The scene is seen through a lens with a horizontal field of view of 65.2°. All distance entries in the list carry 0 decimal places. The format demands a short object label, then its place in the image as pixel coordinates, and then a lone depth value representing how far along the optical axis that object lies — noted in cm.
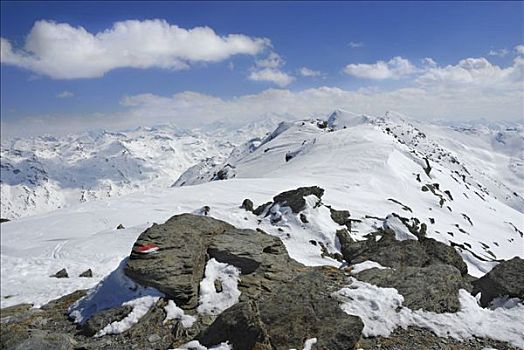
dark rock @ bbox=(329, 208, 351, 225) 3275
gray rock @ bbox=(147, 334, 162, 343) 1313
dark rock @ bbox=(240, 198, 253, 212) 3483
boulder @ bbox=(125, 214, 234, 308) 1484
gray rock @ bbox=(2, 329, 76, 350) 1274
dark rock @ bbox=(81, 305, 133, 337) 1420
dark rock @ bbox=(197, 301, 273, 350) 1118
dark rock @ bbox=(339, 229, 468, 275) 1875
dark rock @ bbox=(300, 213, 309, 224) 3019
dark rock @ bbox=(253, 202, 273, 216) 3338
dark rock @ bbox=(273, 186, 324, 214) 3136
